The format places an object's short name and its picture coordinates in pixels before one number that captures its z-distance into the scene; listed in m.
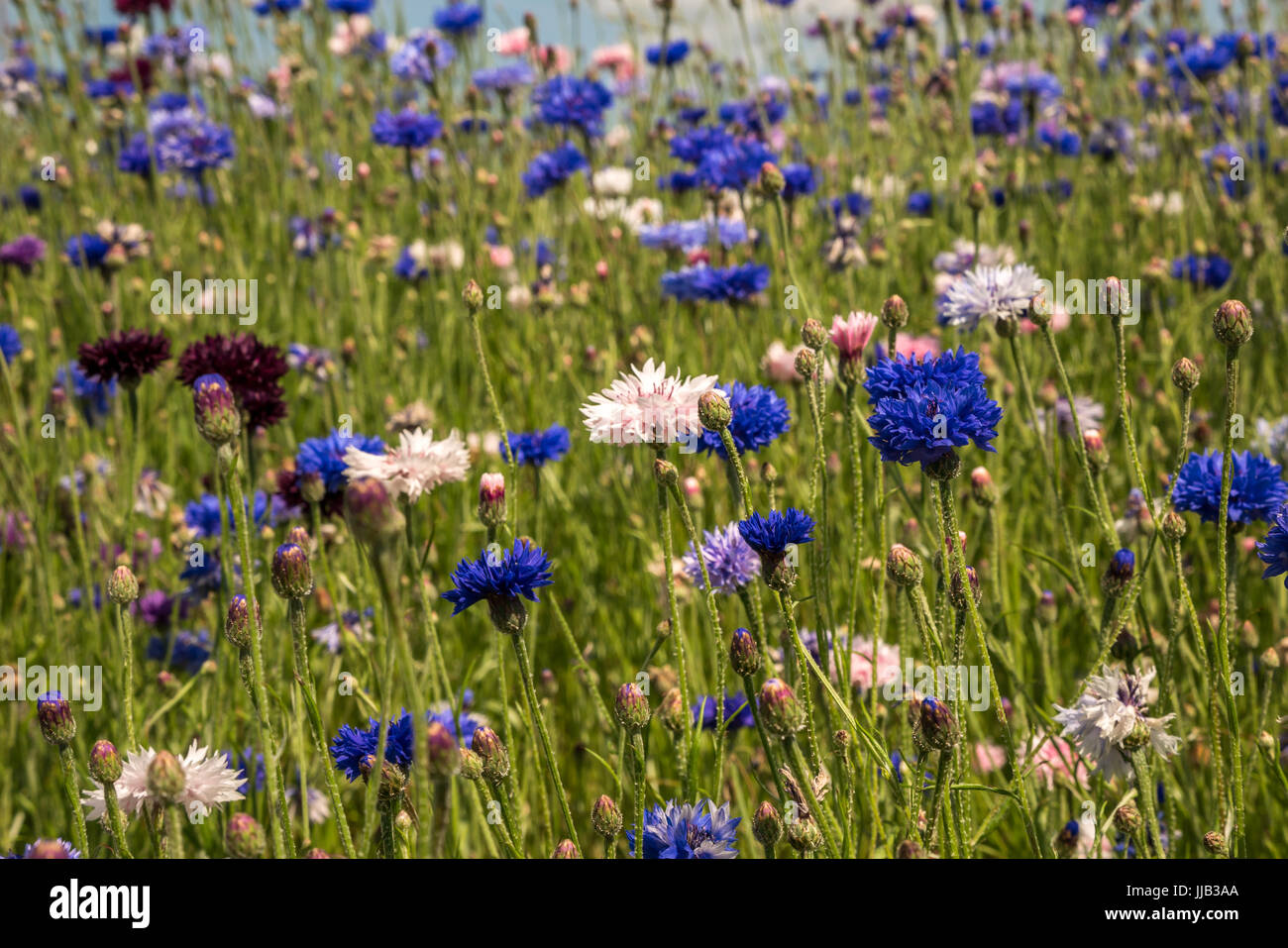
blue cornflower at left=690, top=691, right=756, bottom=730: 1.02
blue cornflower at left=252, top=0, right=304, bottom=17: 2.52
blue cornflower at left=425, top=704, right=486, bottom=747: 0.95
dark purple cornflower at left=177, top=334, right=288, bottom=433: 1.04
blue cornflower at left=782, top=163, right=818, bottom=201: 1.54
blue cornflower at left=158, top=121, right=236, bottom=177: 1.83
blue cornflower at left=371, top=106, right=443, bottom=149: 1.67
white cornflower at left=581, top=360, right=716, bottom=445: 0.93
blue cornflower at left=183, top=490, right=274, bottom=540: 1.16
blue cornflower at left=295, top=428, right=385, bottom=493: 1.04
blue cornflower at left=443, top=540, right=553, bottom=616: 0.91
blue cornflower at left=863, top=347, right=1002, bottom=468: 0.89
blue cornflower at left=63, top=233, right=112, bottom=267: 1.70
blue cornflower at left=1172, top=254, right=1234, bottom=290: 1.60
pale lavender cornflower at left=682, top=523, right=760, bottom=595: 0.97
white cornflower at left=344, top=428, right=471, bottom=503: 0.94
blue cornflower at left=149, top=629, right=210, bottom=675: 1.15
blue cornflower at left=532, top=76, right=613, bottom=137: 1.71
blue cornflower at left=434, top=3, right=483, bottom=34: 2.31
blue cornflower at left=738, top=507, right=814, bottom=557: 0.91
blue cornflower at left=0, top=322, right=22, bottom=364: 1.34
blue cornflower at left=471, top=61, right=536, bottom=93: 2.28
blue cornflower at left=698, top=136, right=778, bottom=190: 1.40
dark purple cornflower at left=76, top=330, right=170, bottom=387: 1.10
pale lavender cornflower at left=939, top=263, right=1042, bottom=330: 1.02
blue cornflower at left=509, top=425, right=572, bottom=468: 1.12
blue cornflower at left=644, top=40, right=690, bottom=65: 2.12
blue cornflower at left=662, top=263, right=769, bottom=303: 1.25
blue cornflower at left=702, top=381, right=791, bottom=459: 1.00
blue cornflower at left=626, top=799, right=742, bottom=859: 0.89
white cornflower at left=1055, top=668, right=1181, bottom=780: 0.92
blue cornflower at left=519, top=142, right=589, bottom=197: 1.73
